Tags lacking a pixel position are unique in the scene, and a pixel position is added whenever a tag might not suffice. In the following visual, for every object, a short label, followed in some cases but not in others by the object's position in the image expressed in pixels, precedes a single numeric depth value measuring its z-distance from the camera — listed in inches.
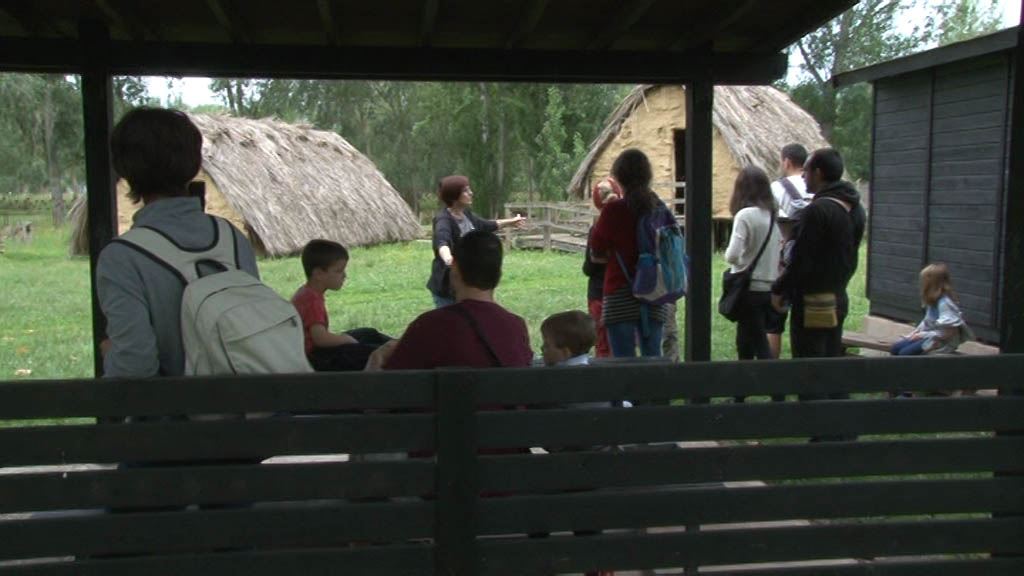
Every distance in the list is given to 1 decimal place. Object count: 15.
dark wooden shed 339.0
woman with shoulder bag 247.6
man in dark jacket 213.8
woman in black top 249.0
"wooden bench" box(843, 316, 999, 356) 325.1
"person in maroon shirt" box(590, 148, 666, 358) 217.9
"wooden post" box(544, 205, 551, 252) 915.4
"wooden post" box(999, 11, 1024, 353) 118.8
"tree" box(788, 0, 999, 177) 1610.5
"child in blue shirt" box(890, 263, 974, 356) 274.4
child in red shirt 189.5
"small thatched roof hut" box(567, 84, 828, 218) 832.3
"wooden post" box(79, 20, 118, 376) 182.2
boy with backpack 98.9
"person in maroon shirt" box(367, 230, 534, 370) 120.1
